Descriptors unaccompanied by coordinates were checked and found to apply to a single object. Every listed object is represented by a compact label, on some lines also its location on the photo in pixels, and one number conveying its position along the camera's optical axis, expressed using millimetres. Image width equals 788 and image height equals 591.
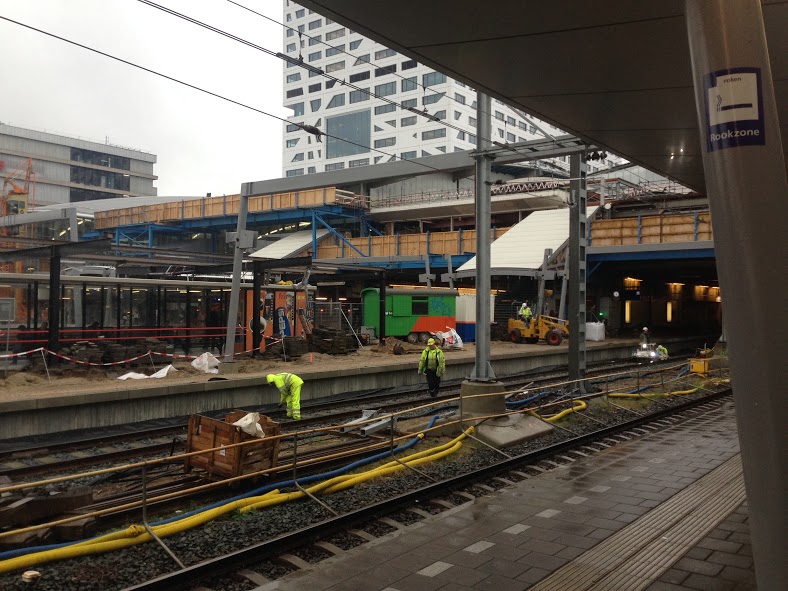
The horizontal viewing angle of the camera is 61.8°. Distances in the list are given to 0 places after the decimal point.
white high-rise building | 78438
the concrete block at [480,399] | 12891
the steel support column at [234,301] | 20266
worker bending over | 13407
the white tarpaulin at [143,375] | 19359
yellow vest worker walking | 17719
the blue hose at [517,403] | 15624
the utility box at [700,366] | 23234
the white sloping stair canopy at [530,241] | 40469
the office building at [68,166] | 85625
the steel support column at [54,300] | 19031
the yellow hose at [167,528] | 6316
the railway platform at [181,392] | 14219
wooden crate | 8828
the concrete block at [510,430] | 12328
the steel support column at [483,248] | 12836
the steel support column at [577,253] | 16219
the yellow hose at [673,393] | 17453
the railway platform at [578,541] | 5984
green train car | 33281
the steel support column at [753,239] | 2973
